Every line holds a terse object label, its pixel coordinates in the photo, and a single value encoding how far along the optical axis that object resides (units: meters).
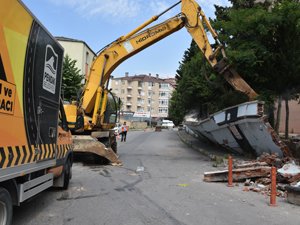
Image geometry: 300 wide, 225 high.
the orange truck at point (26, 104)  3.20
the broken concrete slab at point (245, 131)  9.61
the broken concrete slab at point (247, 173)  6.94
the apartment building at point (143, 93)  86.38
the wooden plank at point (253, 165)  7.54
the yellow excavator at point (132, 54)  10.05
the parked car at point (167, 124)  53.53
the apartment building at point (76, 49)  27.23
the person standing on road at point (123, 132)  19.91
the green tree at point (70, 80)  17.58
